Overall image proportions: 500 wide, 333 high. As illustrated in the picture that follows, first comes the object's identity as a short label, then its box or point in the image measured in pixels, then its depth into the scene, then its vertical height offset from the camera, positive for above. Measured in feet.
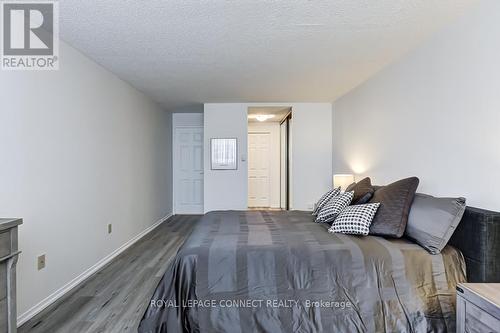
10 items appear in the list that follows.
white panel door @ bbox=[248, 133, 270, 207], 23.91 -0.46
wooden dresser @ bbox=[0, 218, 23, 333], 5.05 -1.99
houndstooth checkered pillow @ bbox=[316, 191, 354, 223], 8.54 -1.29
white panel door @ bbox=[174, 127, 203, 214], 21.18 -0.46
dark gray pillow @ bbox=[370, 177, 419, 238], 6.79 -1.10
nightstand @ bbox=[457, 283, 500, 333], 4.25 -2.26
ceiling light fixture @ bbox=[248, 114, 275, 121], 20.23 +3.55
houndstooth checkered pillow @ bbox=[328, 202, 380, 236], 7.02 -1.40
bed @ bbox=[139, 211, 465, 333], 5.66 -2.55
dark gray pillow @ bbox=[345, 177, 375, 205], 8.34 -0.82
